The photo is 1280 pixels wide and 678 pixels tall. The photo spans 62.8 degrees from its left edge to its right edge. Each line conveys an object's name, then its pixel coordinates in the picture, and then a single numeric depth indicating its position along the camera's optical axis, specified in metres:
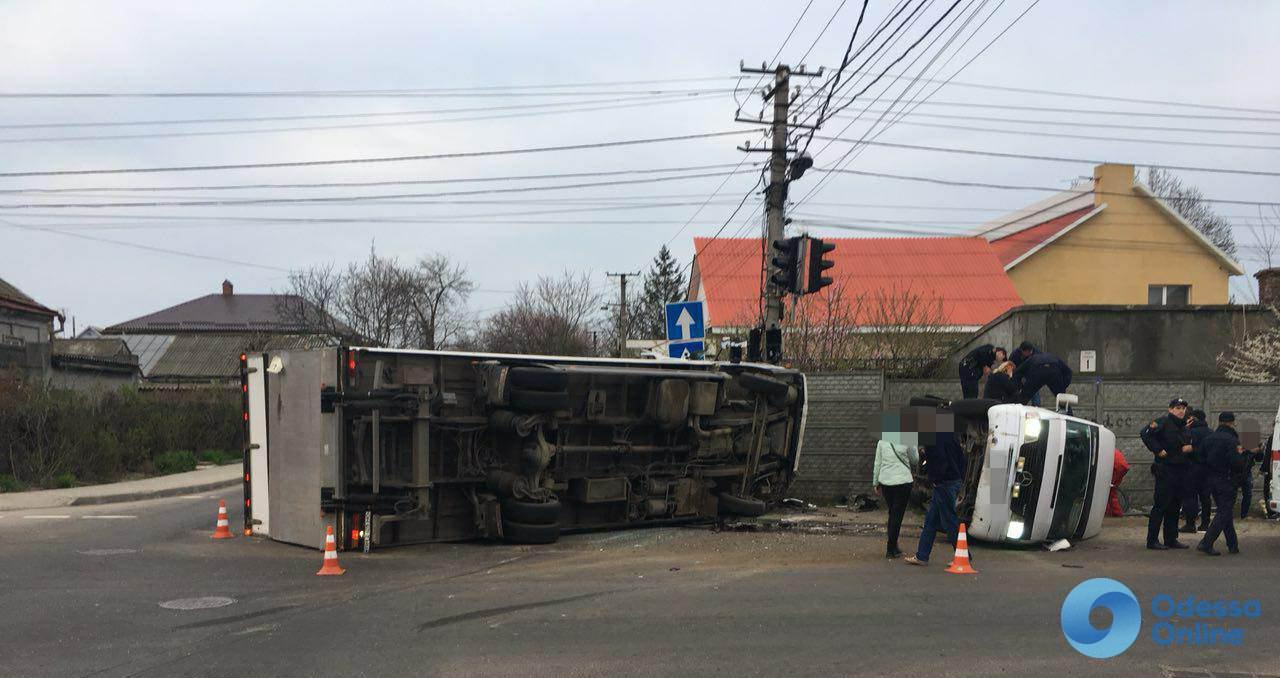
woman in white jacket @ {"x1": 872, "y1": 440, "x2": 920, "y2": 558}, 10.23
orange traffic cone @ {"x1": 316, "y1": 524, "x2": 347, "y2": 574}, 9.45
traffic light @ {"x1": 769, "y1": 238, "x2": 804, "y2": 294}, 15.43
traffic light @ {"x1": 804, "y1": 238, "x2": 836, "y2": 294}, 15.15
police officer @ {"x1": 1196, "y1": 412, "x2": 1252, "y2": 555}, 10.77
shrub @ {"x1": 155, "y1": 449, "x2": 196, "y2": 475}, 23.07
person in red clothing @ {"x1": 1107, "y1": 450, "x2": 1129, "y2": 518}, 13.55
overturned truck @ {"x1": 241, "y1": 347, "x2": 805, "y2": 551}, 10.50
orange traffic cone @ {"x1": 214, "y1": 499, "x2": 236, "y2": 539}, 12.11
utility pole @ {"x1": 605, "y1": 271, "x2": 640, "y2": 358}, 52.01
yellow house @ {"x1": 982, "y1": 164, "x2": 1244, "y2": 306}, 41.91
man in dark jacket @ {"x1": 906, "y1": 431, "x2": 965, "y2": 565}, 9.95
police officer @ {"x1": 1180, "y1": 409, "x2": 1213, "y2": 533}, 11.14
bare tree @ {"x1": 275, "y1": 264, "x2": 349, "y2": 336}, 43.72
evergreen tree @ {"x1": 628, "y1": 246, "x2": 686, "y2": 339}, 63.38
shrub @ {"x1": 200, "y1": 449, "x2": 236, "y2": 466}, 26.66
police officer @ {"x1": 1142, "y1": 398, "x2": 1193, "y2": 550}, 11.25
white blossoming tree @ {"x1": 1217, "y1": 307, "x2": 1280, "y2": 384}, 17.62
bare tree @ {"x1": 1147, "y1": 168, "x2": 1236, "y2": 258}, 59.97
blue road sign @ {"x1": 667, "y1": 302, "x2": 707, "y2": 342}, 16.94
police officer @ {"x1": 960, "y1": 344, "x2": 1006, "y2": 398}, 12.50
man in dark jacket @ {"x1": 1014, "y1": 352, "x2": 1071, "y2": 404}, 12.27
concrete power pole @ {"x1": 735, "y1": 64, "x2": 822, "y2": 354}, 17.12
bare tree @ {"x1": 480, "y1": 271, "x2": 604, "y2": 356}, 55.38
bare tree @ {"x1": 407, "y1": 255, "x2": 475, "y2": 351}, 47.41
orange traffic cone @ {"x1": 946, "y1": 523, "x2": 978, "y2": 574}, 9.57
